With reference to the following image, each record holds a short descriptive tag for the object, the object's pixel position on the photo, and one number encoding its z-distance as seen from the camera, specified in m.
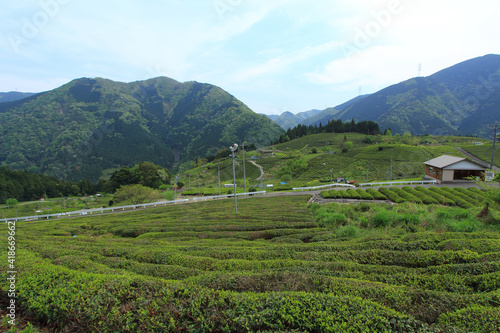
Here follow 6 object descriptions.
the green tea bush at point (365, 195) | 28.24
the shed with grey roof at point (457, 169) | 36.56
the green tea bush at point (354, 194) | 29.25
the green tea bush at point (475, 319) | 3.38
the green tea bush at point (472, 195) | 22.39
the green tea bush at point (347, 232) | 11.21
